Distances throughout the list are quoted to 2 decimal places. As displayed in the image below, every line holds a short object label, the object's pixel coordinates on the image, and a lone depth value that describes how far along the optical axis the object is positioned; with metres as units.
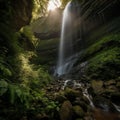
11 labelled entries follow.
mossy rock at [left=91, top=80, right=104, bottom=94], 3.79
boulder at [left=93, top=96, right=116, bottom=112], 3.25
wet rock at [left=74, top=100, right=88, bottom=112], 2.74
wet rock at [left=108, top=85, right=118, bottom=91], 3.73
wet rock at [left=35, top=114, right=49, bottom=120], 2.06
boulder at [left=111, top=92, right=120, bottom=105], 3.50
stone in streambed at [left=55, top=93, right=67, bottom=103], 2.67
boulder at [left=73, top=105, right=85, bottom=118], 2.44
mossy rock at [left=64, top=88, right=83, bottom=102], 2.93
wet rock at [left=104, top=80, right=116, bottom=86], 4.03
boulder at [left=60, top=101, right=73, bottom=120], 2.30
